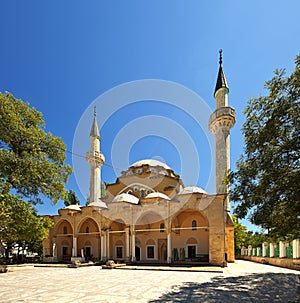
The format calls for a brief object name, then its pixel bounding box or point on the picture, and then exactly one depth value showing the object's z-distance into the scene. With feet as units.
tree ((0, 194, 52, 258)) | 43.29
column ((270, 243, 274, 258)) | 66.75
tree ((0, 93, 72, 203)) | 44.73
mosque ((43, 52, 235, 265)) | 64.18
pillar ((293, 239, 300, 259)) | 50.34
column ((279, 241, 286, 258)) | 58.75
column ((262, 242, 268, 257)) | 72.33
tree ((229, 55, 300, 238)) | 26.50
